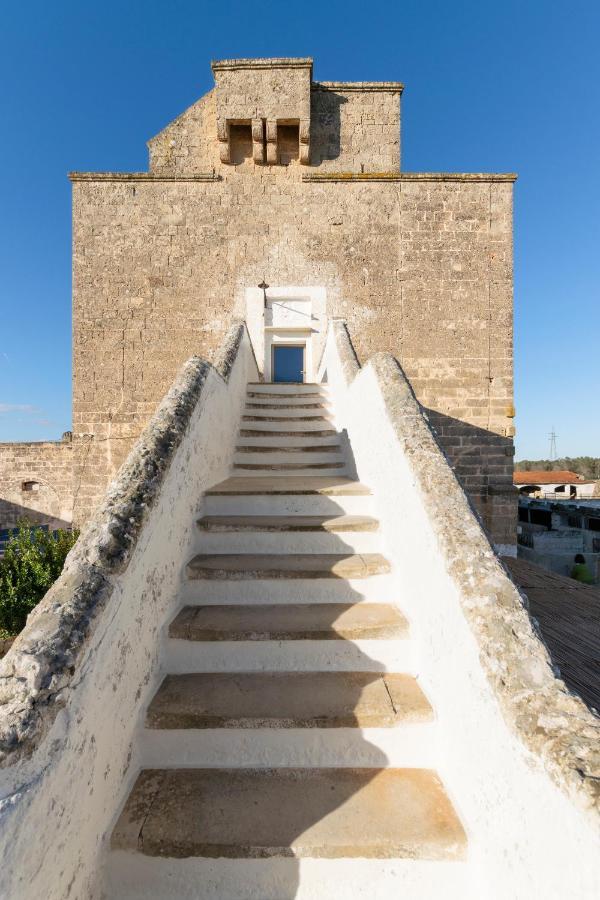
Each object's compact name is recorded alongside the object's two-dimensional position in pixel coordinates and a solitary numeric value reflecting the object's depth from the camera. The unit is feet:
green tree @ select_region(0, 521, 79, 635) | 15.99
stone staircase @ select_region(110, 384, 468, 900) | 4.80
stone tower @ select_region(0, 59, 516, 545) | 24.39
